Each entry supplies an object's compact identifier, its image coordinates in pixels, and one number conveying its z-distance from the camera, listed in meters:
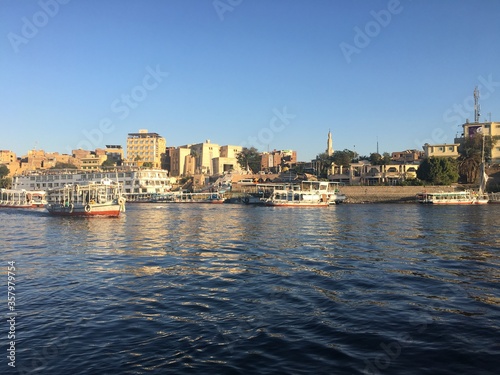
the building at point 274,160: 177.02
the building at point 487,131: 114.50
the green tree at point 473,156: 109.31
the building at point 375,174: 119.25
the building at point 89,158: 165.38
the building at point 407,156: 131.38
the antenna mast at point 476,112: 124.88
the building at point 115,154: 176.27
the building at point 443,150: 117.06
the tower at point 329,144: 164.57
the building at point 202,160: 164.25
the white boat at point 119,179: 123.85
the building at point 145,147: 171.12
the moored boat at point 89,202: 56.75
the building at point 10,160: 168.50
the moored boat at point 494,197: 96.21
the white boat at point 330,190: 99.01
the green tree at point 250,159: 162.88
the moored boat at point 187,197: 115.66
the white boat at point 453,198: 92.50
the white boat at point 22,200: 98.19
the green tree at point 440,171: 105.62
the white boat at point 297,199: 93.06
